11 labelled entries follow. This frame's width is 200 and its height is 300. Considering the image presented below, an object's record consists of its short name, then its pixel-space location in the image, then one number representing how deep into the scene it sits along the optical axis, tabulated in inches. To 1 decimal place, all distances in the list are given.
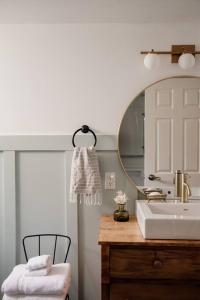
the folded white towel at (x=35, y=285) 64.9
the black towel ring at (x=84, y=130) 81.1
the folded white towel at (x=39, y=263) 67.9
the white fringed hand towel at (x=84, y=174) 77.2
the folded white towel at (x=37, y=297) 65.3
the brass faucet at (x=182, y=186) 77.2
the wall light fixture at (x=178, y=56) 78.3
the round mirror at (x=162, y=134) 80.9
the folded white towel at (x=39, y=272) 67.4
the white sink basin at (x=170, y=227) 59.7
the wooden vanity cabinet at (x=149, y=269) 59.9
